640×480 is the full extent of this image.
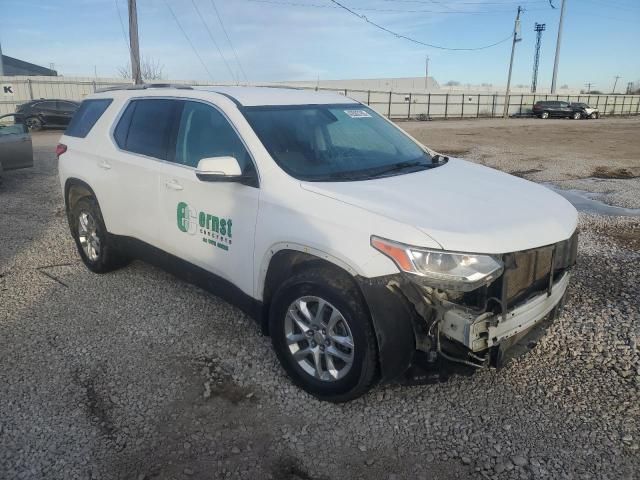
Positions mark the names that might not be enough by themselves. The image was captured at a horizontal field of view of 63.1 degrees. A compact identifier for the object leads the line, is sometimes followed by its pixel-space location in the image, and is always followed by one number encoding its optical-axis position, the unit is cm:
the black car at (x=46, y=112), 2327
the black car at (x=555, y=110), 4331
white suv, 269
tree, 5051
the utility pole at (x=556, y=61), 5225
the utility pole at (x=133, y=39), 1955
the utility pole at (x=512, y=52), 4294
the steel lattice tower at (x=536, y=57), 7425
